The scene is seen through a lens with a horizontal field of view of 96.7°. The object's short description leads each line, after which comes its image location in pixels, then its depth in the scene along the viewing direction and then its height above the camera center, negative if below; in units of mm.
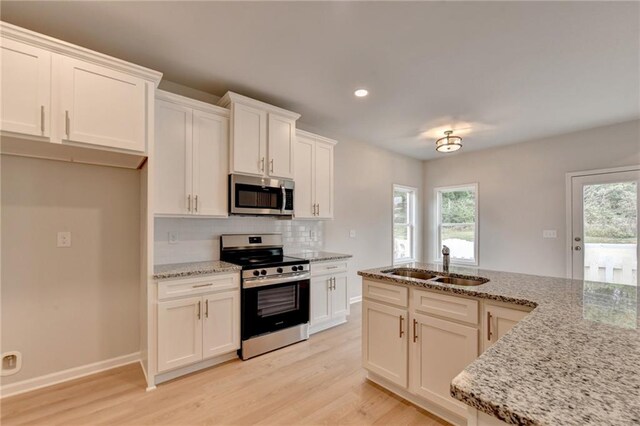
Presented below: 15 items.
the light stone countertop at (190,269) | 2319 -493
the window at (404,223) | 5517 -177
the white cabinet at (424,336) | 1736 -847
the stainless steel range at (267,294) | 2760 -832
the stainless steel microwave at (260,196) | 2914 +197
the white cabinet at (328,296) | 3393 -1017
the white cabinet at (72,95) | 1776 +820
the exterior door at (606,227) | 3773 -160
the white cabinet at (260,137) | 2902 +833
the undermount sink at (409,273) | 2422 -509
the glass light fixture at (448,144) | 3969 +1000
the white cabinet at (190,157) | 2541 +540
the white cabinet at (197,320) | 2314 -929
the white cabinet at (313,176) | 3586 +500
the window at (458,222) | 5426 -144
